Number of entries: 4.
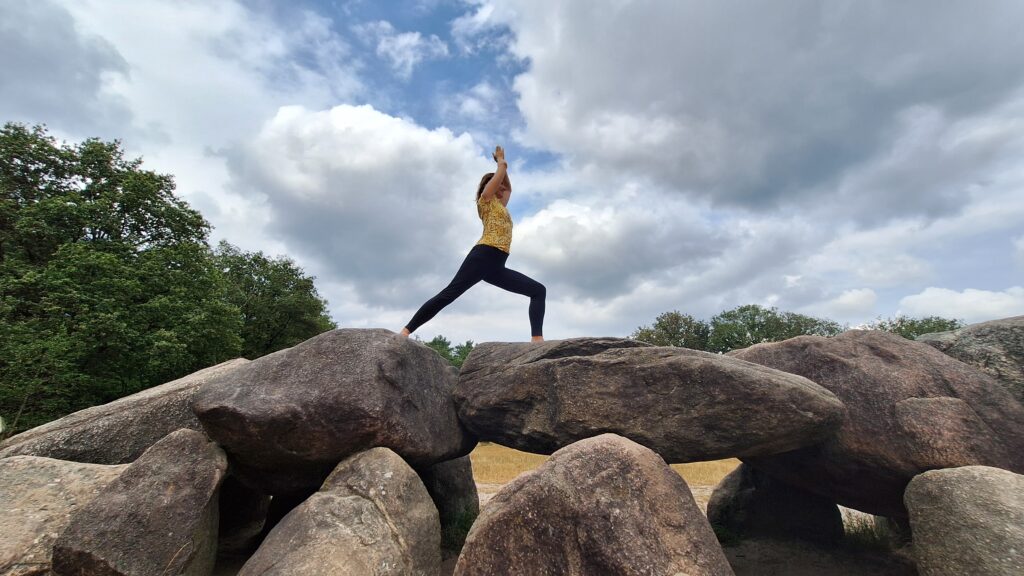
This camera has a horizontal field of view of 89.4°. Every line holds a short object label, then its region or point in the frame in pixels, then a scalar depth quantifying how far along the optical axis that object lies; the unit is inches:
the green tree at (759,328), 2070.6
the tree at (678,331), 2050.9
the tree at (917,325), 1775.3
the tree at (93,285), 778.8
